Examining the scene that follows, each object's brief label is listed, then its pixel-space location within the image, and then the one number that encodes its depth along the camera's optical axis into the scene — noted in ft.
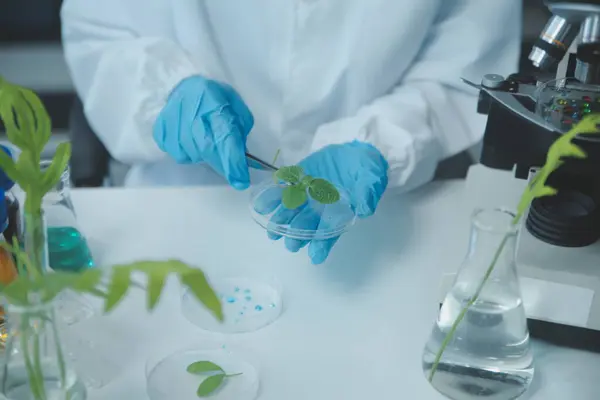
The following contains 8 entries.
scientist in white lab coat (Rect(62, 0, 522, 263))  3.39
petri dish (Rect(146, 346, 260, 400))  2.12
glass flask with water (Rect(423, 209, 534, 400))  1.94
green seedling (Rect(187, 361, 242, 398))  2.12
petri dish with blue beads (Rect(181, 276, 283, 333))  2.42
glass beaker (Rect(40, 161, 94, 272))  2.46
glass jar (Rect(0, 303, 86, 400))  1.63
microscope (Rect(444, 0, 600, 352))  2.19
